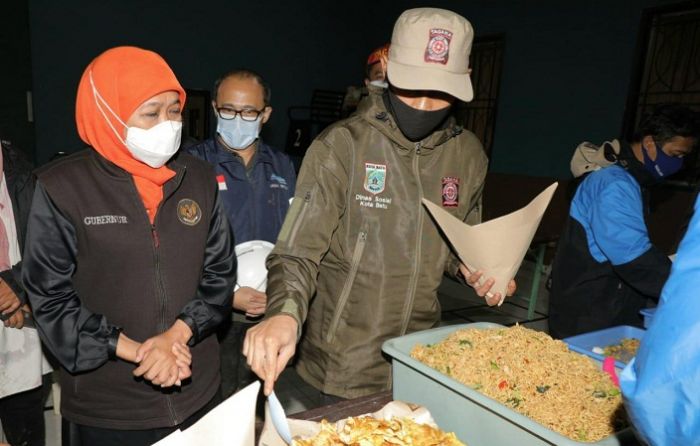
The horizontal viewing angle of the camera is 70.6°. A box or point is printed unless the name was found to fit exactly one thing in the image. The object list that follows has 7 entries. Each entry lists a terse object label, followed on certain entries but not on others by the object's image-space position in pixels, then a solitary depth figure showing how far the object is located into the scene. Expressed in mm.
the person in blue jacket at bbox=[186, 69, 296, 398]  2203
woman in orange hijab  1288
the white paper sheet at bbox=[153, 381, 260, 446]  777
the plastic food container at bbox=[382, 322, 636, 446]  848
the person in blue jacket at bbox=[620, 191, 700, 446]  475
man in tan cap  1247
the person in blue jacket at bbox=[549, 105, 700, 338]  2061
